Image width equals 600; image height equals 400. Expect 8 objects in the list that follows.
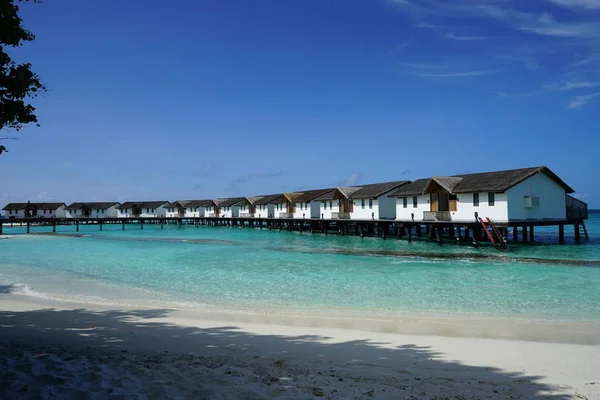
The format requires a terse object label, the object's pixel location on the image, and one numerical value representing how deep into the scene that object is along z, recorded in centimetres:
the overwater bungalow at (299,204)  5281
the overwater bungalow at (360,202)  4093
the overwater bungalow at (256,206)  6388
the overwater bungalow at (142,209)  8500
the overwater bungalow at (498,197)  2825
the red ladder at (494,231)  2776
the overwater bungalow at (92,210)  8412
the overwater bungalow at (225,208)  7369
